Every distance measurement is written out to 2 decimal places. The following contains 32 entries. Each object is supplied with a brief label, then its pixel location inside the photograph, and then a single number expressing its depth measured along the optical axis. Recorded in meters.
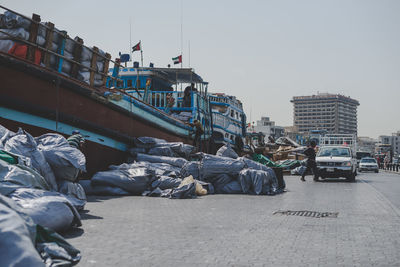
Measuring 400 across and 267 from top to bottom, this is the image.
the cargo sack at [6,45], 10.33
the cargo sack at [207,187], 11.85
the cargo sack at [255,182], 12.01
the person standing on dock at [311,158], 18.91
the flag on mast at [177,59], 21.85
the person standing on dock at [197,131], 19.27
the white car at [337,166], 19.47
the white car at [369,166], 37.44
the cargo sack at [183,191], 10.41
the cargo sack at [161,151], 13.84
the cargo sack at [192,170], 12.42
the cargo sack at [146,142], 14.19
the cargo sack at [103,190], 10.70
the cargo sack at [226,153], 13.72
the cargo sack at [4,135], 7.32
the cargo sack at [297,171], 26.20
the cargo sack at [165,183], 11.26
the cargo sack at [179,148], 14.18
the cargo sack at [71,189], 7.74
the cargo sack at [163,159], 13.07
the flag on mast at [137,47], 20.31
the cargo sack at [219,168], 12.29
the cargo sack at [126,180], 10.76
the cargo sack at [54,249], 3.82
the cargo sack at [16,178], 5.40
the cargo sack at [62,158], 7.67
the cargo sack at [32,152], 7.24
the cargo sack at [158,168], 11.77
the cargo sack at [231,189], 12.11
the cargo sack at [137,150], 14.04
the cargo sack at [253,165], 12.73
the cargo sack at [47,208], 5.08
